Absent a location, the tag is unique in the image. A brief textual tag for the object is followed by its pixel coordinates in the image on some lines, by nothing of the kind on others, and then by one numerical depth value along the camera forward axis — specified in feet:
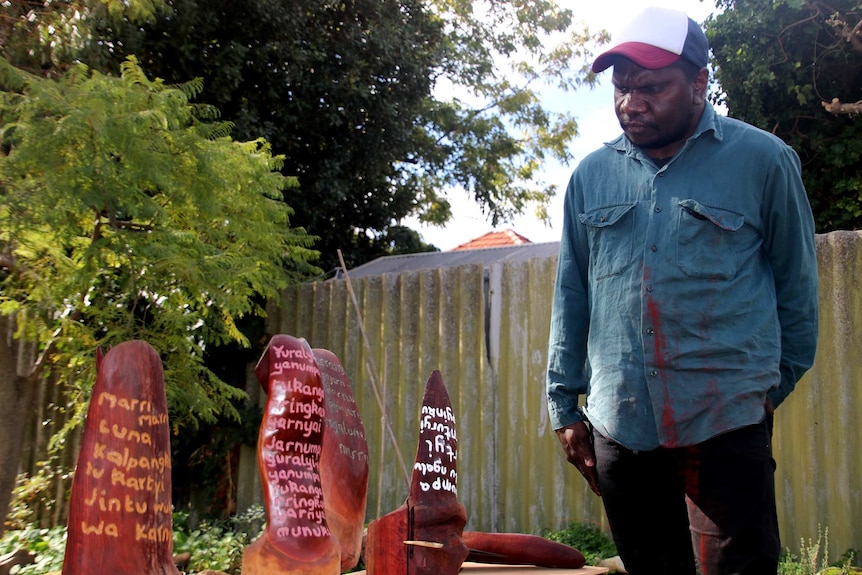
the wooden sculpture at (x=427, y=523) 6.10
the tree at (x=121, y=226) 13.30
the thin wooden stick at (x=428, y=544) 6.06
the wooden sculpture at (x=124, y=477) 4.79
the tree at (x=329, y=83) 22.59
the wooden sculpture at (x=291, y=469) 5.55
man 5.73
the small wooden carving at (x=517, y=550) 8.84
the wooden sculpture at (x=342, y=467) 7.22
